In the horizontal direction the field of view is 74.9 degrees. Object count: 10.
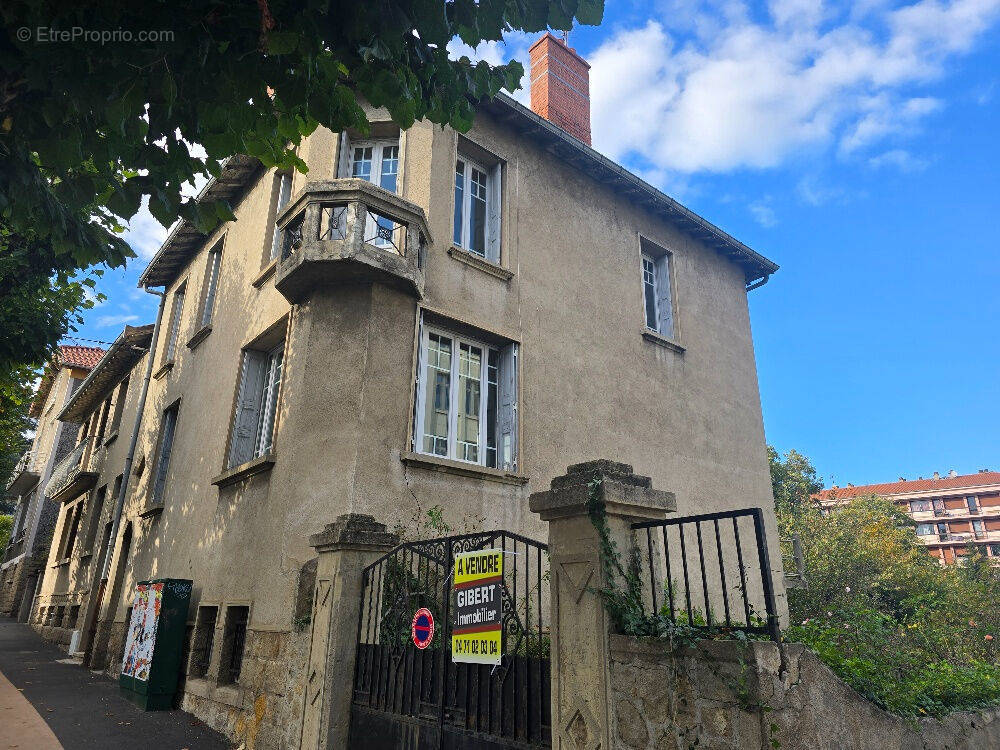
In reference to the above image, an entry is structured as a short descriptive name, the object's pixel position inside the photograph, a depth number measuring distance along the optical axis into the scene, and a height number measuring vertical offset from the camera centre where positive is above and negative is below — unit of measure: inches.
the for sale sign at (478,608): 186.1 +5.0
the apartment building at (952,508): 2657.5 +491.5
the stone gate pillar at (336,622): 239.6 +0.9
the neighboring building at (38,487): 1129.4 +259.1
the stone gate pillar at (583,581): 148.6 +10.5
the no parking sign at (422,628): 215.8 -0.8
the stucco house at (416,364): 319.0 +151.7
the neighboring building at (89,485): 701.9 +159.2
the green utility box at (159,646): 376.2 -13.2
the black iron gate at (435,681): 173.5 -15.9
